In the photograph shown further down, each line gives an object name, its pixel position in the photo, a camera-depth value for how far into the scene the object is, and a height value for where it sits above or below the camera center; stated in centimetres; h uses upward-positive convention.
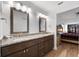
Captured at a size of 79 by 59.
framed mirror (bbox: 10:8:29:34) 123 +21
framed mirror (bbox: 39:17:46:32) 189 +19
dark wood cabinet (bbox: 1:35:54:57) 81 -40
